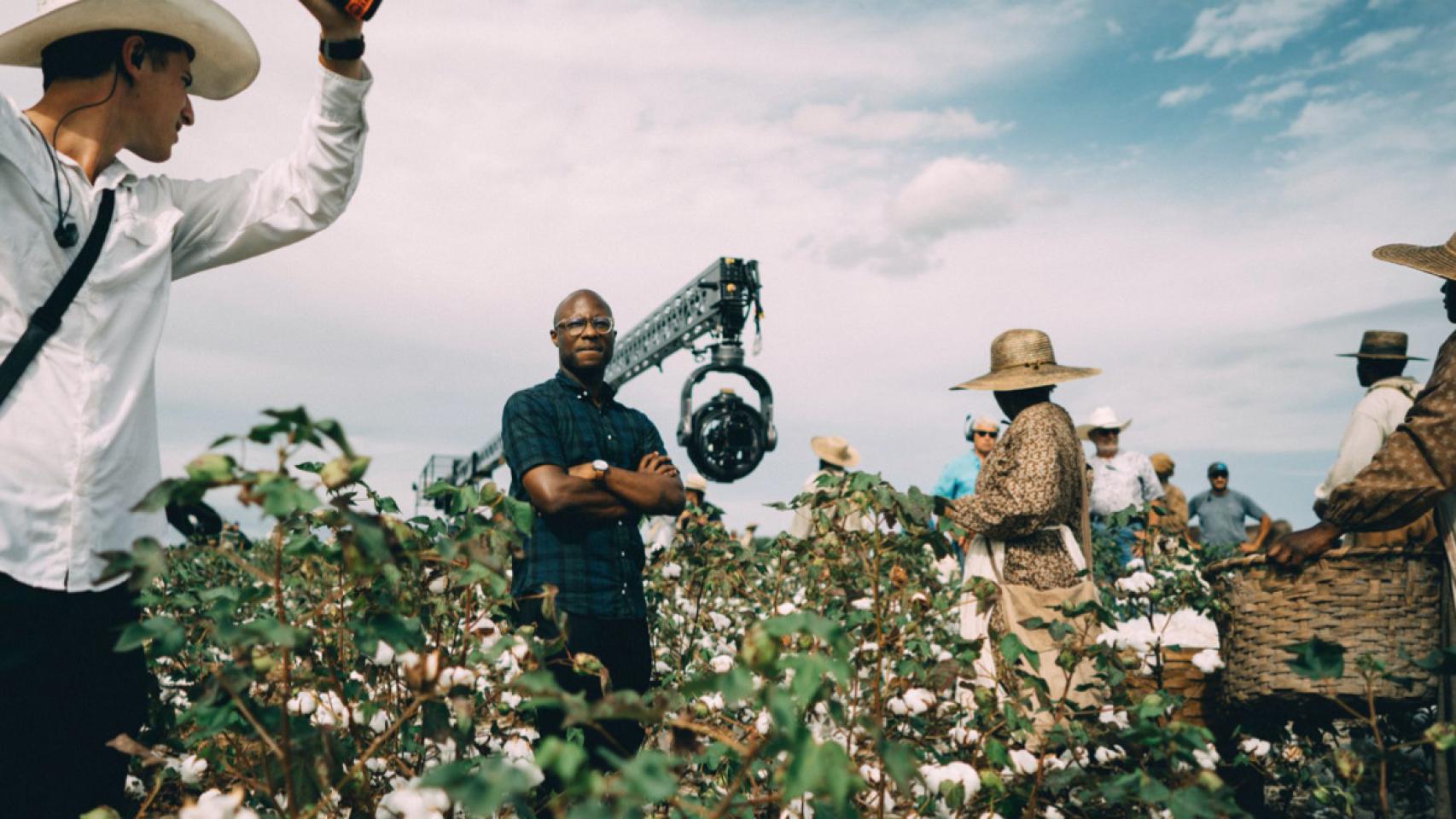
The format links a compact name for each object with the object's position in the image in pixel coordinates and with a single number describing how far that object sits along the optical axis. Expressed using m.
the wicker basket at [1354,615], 2.79
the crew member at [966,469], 6.85
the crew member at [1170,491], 10.44
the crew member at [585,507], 3.03
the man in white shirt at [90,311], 1.64
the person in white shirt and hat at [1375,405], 4.48
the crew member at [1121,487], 7.95
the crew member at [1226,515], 10.38
